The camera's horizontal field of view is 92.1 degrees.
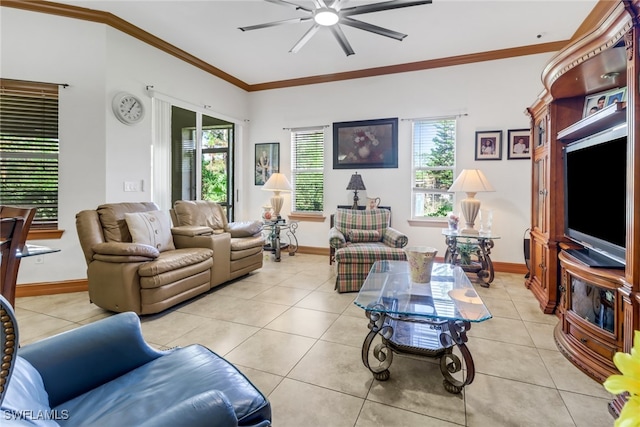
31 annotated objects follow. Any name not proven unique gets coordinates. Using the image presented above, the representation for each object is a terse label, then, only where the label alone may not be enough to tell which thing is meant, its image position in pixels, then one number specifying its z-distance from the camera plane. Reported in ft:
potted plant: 12.53
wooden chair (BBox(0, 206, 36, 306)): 5.62
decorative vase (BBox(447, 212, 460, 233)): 13.25
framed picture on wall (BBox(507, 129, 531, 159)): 13.56
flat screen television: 6.02
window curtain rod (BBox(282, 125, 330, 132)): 17.24
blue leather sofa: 2.50
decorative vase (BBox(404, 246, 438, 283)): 7.28
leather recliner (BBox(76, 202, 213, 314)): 8.61
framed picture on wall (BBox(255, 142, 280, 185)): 18.37
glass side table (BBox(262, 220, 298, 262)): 16.28
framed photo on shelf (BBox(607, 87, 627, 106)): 7.24
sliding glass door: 14.70
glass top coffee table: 5.53
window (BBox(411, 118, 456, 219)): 14.94
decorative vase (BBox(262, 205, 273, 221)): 16.63
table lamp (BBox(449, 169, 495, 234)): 12.45
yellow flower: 1.85
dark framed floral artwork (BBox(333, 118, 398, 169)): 15.81
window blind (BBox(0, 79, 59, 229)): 10.61
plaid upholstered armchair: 11.16
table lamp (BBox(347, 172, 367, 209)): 15.83
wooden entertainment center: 5.18
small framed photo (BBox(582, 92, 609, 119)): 7.91
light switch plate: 12.23
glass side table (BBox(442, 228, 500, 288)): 12.12
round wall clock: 11.71
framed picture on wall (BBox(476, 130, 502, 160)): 13.97
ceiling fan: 8.39
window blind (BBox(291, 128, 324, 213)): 17.47
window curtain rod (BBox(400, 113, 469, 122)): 14.48
